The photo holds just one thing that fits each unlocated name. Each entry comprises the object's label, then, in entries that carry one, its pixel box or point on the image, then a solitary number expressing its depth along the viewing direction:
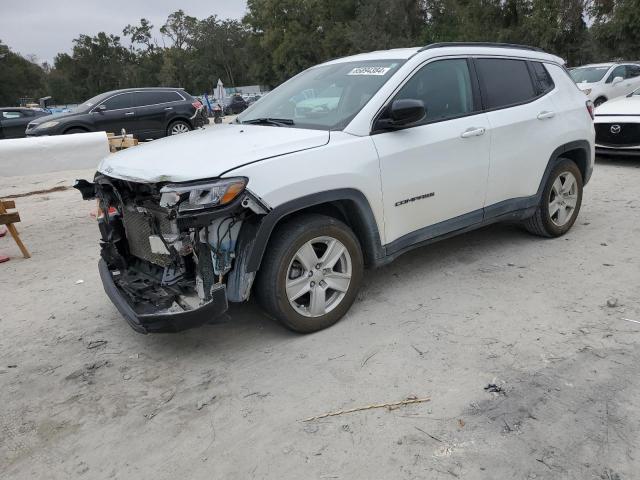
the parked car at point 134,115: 13.70
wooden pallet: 9.83
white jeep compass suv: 3.22
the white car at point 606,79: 14.16
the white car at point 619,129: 8.49
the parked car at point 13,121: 17.75
